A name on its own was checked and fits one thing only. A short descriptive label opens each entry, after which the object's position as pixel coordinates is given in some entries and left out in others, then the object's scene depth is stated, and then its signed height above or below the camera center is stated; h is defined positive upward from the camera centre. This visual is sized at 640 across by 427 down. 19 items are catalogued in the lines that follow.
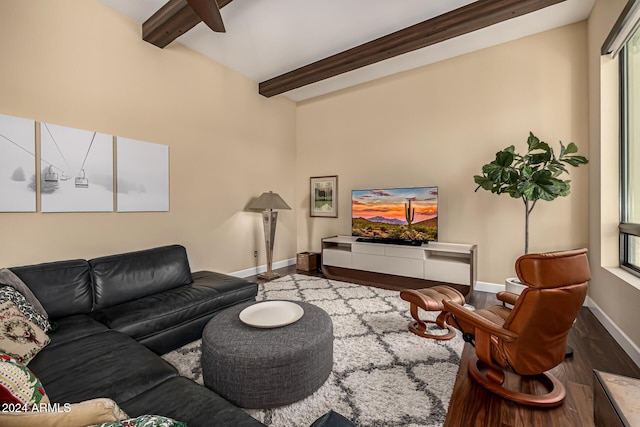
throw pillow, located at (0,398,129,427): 0.64 -0.50
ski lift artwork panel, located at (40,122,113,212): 2.53 +0.43
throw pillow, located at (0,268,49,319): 1.90 -0.50
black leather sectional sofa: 1.14 -0.76
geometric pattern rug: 1.53 -1.12
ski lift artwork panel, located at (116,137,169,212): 3.03 +0.44
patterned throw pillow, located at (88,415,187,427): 0.59 -0.46
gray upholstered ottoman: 1.53 -0.86
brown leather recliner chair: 1.49 -0.65
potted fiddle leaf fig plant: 2.69 +0.36
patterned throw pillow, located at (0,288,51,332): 1.66 -0.57
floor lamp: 4.35 -0.07
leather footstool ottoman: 2.36 -0.81
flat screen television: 3.96 -0.03
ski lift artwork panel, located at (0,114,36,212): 2.30 +0.43
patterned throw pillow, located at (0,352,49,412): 0.69 -0.47
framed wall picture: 5.13 +0.30
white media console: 3.48 -0.75
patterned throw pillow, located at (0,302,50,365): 1.39 -0.65
